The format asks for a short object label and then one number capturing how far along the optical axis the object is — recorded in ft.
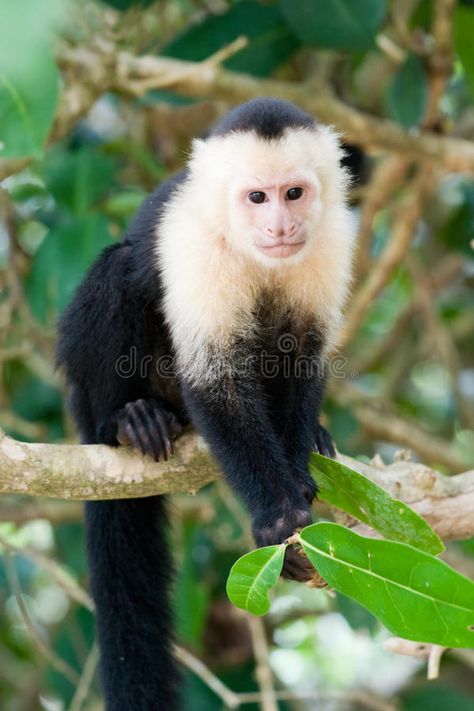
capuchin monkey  15.98
